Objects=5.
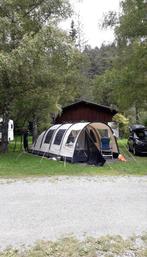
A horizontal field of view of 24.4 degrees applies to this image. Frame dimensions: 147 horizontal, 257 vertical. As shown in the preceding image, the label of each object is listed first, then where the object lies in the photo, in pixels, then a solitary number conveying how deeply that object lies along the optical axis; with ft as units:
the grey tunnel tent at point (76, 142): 46.65
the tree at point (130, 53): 51.90
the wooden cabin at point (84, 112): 107.04
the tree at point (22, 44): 46.09
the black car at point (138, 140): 58.34
